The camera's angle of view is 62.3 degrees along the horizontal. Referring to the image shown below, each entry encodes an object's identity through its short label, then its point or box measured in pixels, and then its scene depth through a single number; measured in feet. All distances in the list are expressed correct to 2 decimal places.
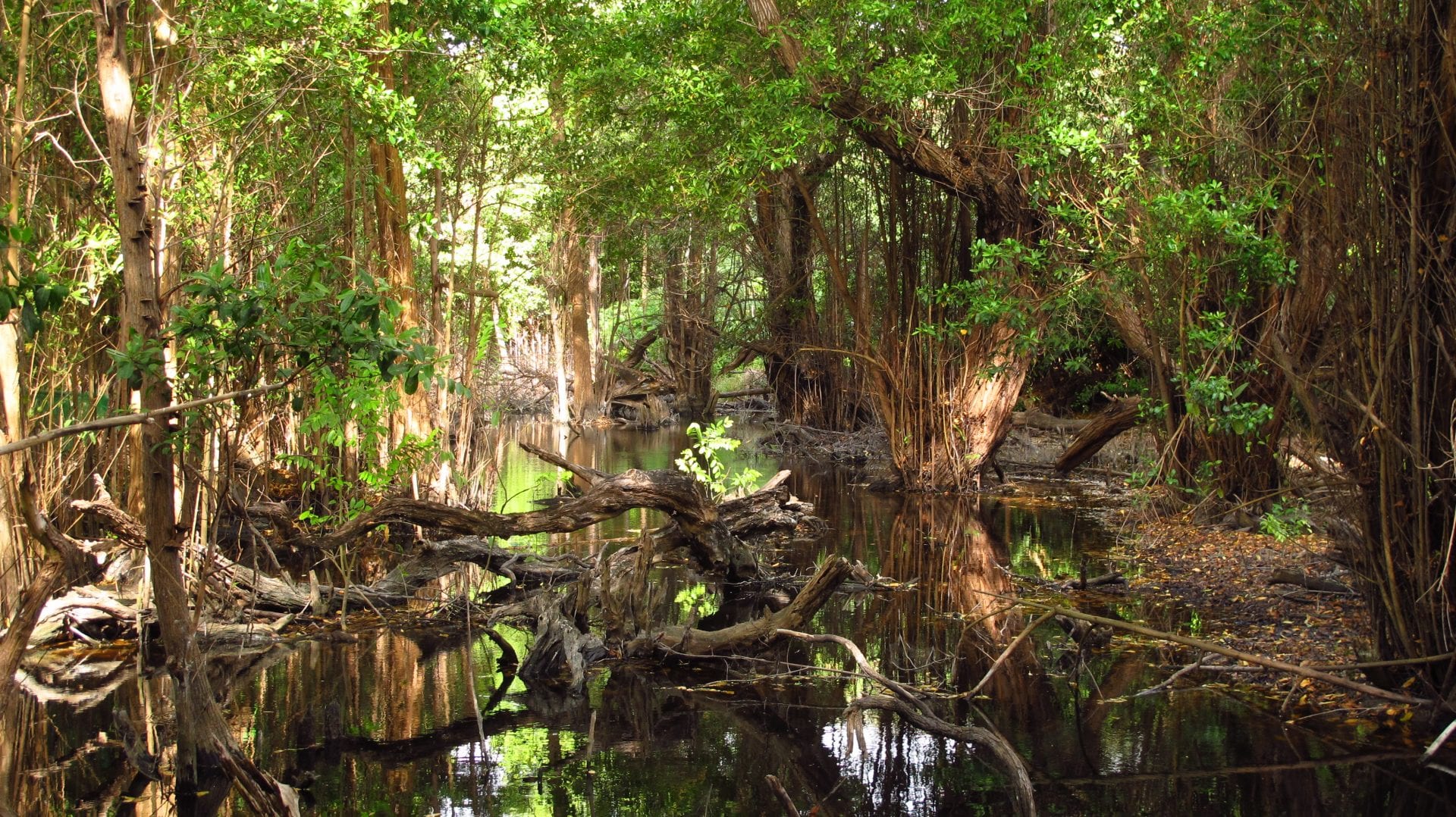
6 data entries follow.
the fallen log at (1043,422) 58.08
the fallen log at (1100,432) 47.17
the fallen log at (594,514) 29.63
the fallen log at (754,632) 24.67
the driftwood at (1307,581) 26.84
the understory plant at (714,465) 37.70
